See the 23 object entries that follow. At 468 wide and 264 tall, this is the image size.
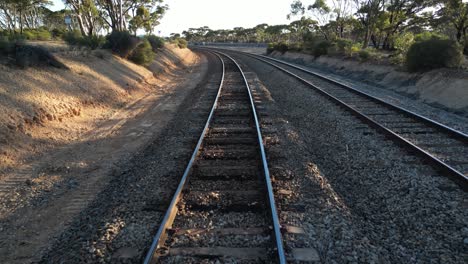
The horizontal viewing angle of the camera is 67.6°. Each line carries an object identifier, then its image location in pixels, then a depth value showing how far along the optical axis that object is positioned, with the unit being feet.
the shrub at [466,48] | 84.49
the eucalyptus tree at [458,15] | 98.32
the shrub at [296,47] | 129.57
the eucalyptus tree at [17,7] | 114.91
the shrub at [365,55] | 75.10
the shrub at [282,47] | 144.19
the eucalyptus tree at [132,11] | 102.06
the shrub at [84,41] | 62.13
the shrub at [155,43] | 98.45
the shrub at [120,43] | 68.23
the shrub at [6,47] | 38.14
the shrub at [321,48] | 103.99
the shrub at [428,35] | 75.07
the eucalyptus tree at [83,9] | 97.09
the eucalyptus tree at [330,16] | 146.00
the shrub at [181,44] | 171.63
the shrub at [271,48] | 159.57
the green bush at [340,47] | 93.30
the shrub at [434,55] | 51.37
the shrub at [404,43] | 73.34
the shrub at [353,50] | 87.52
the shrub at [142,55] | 70.69
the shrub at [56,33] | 134.67
